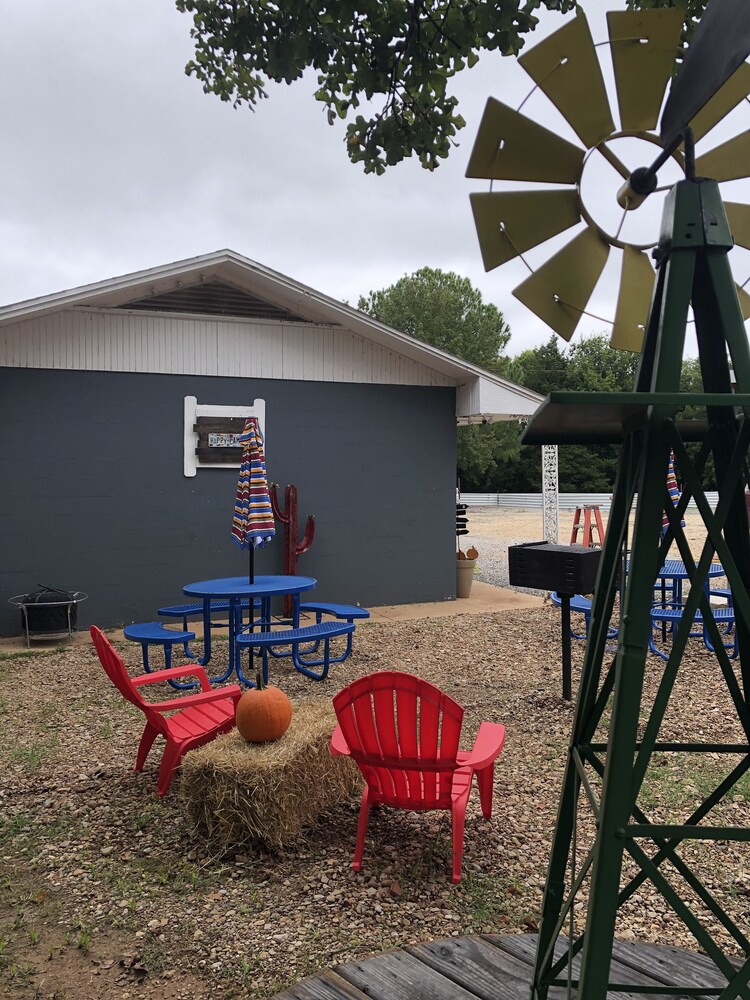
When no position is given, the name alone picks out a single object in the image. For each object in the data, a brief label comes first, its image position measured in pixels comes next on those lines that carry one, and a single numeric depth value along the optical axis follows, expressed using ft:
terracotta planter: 35.99
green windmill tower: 4.78
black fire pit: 26.86
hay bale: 11.32
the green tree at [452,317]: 128.77
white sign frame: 30.27
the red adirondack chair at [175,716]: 13.69
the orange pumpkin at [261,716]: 12.17
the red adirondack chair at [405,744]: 10.83
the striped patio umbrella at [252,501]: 21.03
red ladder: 38.83
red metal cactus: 31.17
